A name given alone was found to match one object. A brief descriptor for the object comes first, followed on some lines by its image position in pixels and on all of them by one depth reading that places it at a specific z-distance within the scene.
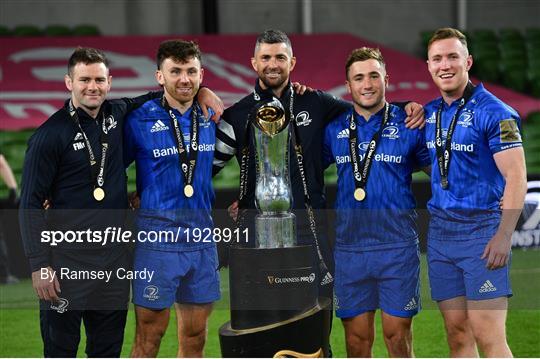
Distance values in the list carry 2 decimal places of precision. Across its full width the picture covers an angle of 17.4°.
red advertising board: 20.91
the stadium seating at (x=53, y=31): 21.23
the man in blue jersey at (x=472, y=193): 7.67
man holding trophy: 8.16
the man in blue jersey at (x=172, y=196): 8.18
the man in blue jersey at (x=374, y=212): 8.19
